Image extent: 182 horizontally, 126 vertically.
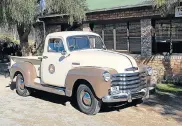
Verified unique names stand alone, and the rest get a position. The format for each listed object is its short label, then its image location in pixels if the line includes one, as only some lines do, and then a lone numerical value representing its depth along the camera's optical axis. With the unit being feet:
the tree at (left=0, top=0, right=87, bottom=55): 30.20
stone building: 30.02
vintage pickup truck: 17.70
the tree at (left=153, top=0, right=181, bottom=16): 20.32
